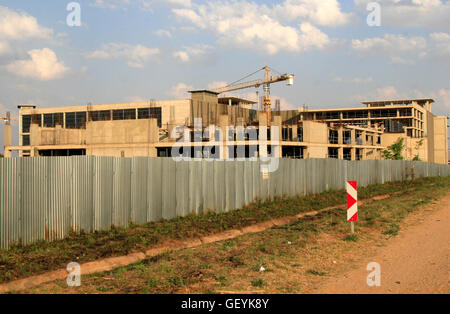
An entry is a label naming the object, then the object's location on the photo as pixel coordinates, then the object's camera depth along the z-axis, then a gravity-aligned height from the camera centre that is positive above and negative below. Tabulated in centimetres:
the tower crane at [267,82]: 9552 +1804
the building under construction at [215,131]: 4575 +321
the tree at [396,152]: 6091 +16
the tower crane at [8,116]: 5920 +566
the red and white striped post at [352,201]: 1203 -137
